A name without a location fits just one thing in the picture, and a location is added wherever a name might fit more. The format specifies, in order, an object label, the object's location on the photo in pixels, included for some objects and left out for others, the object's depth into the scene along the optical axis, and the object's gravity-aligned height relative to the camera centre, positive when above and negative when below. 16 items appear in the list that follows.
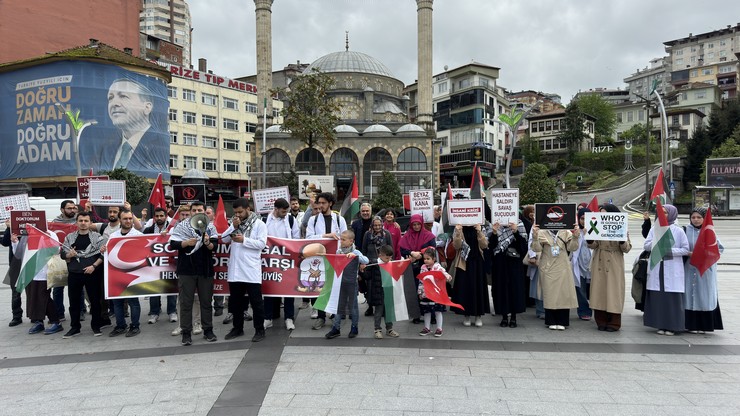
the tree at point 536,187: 32.82 +1.05
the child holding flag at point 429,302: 7.03 -1.43
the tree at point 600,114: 75.50 +13.48
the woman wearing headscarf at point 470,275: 7.55 -1.12
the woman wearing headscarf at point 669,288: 7.00 -1.26
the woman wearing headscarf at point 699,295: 6.99 -1.37
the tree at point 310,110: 31.41 +6.28
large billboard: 39.59 +7.48
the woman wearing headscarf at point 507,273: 7.61 -1.10
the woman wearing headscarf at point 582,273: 8.09 -1.19
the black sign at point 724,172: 39.78 +2.28
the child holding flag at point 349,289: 7.00 -1.20
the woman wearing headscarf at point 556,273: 7.41 -1.08
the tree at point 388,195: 36.97 +0.71
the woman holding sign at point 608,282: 7.21 -1.20
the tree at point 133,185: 34.47 +1.64
